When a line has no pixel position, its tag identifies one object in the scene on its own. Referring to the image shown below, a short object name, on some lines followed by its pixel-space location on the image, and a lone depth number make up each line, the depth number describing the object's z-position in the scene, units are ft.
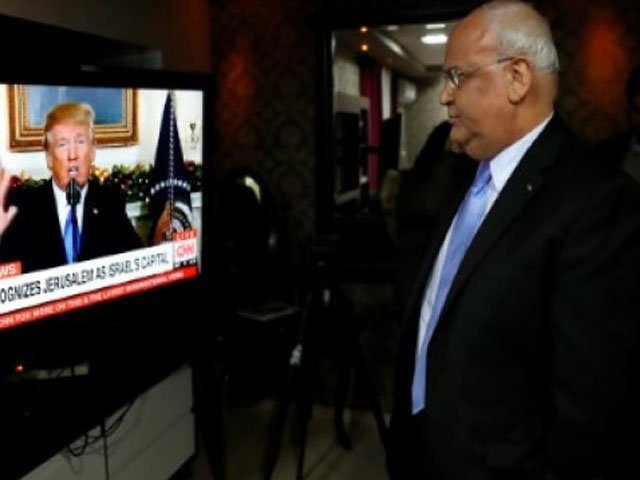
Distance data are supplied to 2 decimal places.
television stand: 6.59
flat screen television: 5.60
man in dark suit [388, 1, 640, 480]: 3.65
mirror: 10.18
